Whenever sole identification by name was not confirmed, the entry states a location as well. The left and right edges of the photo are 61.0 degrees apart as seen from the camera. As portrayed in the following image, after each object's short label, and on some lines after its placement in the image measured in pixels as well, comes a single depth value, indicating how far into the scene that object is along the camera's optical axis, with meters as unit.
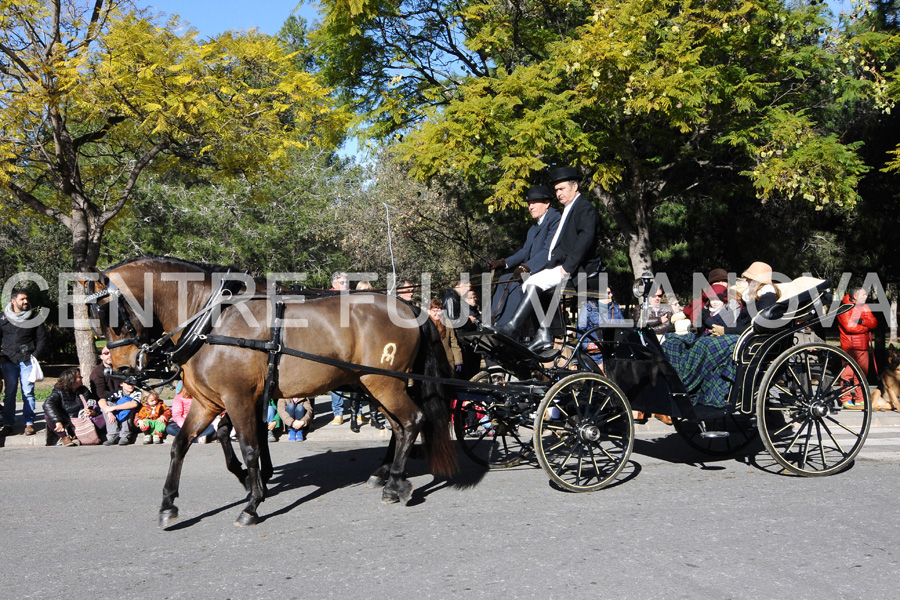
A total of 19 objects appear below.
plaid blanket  6.67
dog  10.34
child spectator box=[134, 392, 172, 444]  9.41
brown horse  5.65
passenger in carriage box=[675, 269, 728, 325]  8.36
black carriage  6.21
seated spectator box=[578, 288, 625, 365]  7.32
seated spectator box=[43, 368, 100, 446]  9.34
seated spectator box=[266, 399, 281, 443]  9.37
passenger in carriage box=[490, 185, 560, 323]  6.68
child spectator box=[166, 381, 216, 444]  9.34
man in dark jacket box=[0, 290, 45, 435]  9.95
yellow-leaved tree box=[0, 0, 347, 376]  10.05
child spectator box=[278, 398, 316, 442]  9.49
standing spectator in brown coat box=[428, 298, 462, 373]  7.94
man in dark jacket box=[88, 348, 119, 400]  9.70
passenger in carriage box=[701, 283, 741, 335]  7.38
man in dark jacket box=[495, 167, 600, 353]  6.33
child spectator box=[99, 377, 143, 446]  9.43
